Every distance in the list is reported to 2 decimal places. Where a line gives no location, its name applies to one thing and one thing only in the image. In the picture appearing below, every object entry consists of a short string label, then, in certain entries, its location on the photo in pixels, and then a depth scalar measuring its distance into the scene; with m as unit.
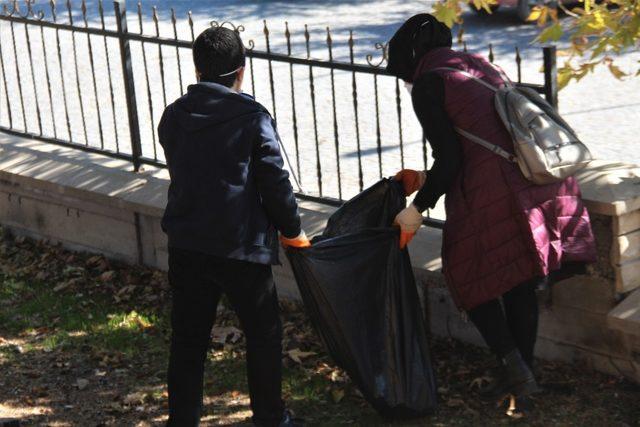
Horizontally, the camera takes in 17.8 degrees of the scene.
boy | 6.97
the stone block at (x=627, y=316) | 7.60
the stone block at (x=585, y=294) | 7.94
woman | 7.20
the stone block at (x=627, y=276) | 7.85
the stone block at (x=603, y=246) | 7.90
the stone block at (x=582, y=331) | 8.01
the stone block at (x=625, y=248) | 7.84
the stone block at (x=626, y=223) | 7.80
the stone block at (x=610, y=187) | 7.74
